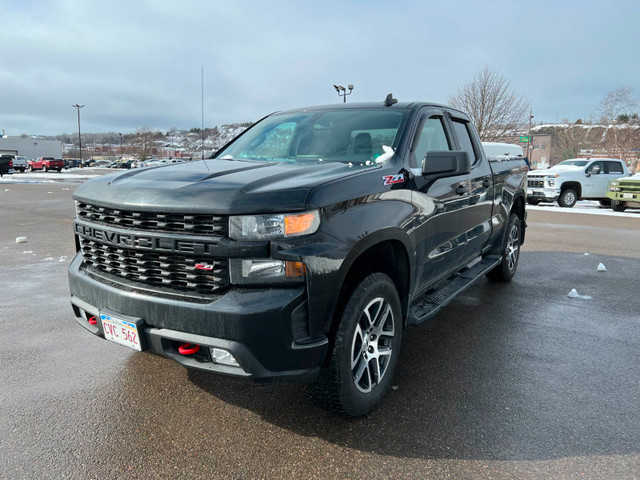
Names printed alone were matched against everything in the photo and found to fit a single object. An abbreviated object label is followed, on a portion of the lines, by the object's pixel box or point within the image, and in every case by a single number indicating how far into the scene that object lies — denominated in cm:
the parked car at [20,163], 4362
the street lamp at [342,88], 3176
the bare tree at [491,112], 3119
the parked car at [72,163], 6702
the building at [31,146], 10056
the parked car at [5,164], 3925
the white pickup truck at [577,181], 1662
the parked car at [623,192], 1489
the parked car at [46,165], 4647
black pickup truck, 226
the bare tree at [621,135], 3434
